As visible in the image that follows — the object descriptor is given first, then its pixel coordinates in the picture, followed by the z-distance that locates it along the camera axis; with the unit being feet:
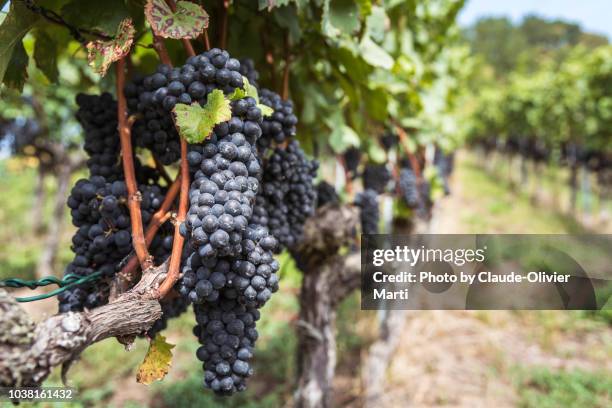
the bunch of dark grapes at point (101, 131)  4.58
